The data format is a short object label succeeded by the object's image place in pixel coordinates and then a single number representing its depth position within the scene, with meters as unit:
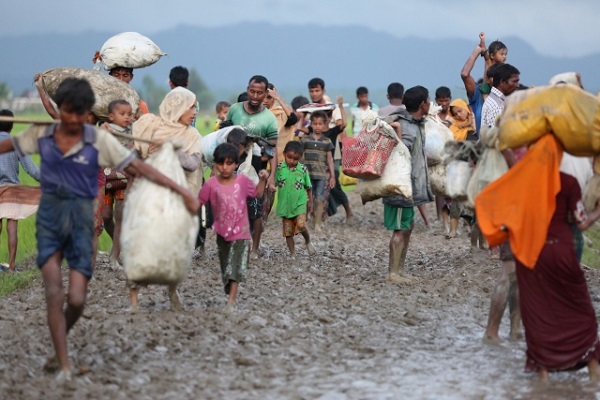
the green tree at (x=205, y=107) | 186.55
